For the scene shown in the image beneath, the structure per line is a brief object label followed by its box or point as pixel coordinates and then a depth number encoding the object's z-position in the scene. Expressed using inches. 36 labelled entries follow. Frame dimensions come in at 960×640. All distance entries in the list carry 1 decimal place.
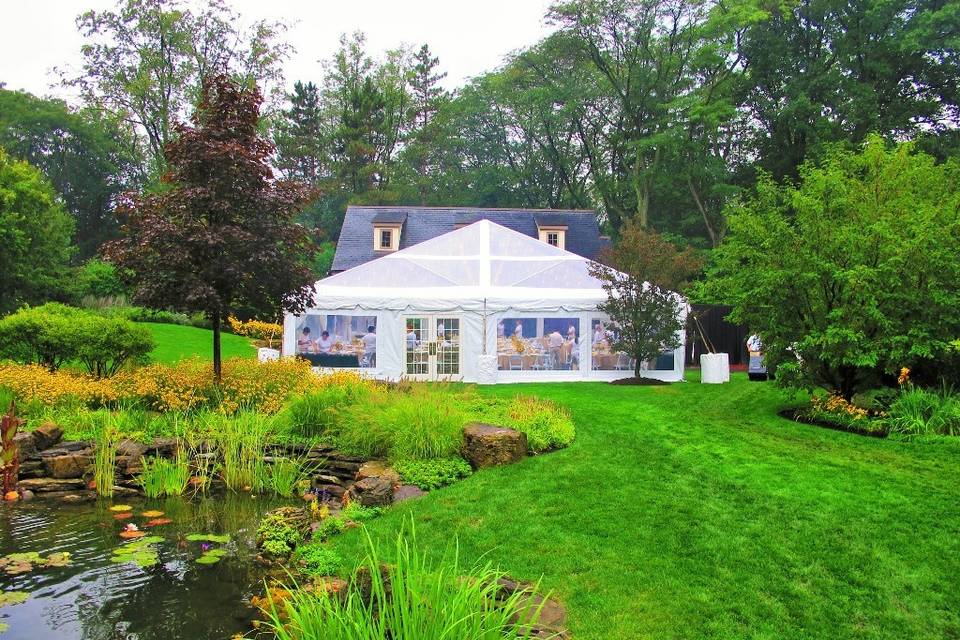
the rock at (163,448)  305.7
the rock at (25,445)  294.5
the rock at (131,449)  296.8
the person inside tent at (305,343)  598.2
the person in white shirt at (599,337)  619.8
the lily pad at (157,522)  237.3
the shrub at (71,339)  402.6
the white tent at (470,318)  598.2
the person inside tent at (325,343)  601.6
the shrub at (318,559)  179.8
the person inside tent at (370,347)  605.0
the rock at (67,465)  290.1
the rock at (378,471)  253.3
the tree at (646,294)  589.3
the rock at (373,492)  233.1
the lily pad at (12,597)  170.7
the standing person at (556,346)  613.6
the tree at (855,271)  350.3
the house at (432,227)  1072.2
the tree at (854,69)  977.5
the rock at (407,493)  240.7
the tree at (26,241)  823.1
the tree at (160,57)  1133.1
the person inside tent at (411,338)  606.9
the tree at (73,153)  1546.5
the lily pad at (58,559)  197.6
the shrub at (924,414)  312.5
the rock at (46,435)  303.6
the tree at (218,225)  359.3
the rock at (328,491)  271.8
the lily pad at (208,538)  218.9
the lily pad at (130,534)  222.5
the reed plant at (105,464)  275.6
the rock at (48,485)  280.1
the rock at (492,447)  276.7
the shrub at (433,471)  255.4
